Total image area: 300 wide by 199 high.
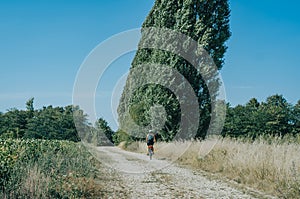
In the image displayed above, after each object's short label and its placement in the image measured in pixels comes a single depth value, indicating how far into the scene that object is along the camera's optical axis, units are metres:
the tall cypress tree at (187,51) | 21.50
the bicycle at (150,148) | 17.68
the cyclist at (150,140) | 17.83
